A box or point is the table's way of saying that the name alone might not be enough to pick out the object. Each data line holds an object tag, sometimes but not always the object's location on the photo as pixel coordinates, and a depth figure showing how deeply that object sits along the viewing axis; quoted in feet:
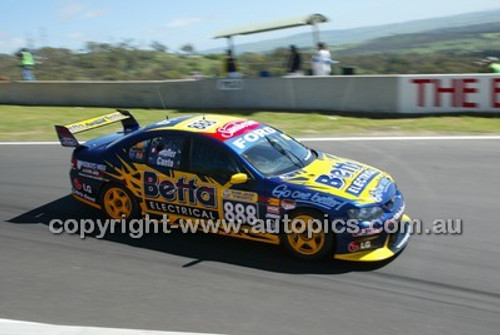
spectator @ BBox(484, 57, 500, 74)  47.21
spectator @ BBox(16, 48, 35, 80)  67.26
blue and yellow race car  18.71
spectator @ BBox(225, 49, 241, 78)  54.29
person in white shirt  52.90
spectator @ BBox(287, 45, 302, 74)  53.88
